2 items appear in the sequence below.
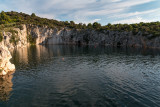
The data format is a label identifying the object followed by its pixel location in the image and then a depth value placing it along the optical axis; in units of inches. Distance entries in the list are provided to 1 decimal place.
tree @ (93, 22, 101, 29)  7362.2
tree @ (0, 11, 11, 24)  5869.1
